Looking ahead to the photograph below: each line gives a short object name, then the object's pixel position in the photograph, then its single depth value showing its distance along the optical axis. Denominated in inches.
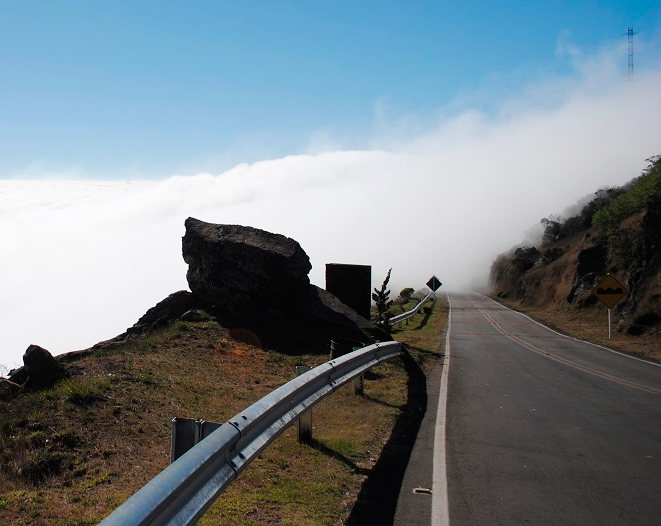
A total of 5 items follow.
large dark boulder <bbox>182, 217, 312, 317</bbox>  617.9
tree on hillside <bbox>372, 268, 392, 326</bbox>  810.2
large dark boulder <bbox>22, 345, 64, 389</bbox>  362.0
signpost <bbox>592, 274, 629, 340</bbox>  1093.1
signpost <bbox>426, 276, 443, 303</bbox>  1669.9
